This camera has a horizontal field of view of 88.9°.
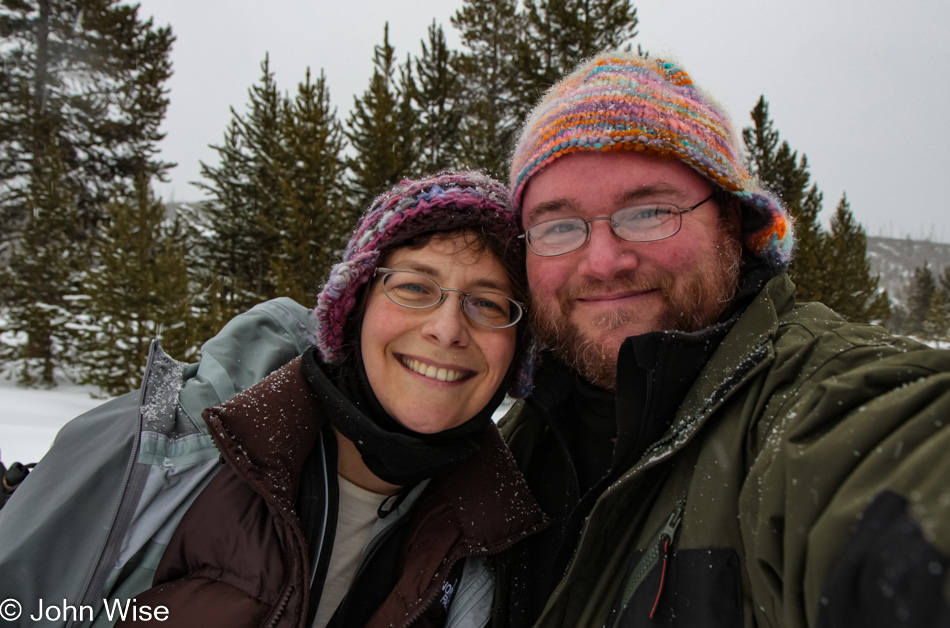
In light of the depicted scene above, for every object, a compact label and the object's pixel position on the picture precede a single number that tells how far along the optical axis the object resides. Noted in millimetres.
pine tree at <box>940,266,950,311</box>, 42666
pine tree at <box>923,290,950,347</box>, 34844
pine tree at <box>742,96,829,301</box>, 16953
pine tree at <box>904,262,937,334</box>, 41938
